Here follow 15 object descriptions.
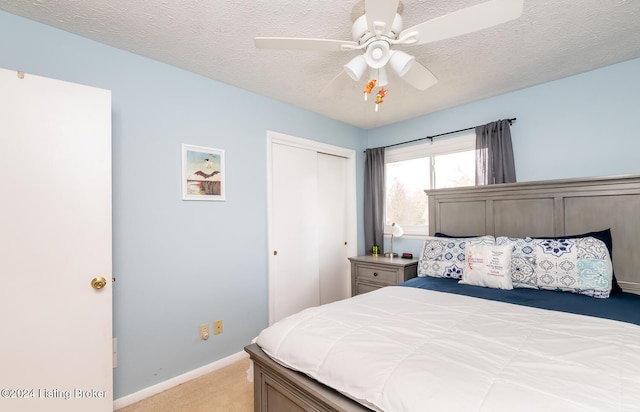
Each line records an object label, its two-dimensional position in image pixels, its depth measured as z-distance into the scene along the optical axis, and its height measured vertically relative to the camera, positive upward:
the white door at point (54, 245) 1.45 -0.16
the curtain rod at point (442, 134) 2.77 +0.86
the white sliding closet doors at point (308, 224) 3.00 -0.15
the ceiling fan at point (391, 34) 1.21 +0.86
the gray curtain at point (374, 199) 3.76 +0.16
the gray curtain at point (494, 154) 2.74 +0.54
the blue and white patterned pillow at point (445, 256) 2.37 -0.41
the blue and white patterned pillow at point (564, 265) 1.85 -0.40
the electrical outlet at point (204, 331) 2.35 -0.98
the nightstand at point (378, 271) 3.04 -0.69
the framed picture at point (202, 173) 2.30 +0.34
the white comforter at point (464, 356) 0.86 -0.56
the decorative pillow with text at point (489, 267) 2.05 -0.43
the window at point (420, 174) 3.16 +0.43
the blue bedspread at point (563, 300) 1.54 -0.58
